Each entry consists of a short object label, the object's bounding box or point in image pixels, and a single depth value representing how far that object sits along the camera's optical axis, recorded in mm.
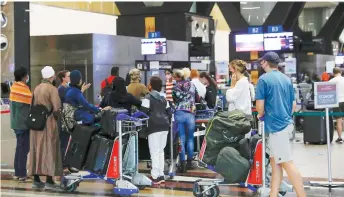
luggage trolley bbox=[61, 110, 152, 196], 7844
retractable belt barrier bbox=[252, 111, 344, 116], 13496
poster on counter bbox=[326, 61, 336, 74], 21953
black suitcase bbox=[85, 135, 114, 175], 8000
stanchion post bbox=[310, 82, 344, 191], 8523
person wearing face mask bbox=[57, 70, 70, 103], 9541
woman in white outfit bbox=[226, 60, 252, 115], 8266
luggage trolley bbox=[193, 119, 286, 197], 7309
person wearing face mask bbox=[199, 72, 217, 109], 11594
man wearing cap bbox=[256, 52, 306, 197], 6633
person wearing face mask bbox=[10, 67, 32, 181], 9211
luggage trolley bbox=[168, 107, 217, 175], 10336
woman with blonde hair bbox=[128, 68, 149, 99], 9586
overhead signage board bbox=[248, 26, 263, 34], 22812
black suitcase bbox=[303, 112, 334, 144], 13961
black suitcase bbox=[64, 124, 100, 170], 8156
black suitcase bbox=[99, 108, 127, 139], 7875
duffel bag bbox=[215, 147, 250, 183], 7324
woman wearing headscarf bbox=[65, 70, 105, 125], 8242
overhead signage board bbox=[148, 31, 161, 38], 21312
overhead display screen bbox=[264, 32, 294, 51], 22234
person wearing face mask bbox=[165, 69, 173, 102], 12166
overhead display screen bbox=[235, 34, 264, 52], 22922
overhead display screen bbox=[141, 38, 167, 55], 21047
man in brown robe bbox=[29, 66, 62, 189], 8511
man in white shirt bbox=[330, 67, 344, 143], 13961
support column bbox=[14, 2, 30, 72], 13281
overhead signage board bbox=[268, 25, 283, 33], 22391
